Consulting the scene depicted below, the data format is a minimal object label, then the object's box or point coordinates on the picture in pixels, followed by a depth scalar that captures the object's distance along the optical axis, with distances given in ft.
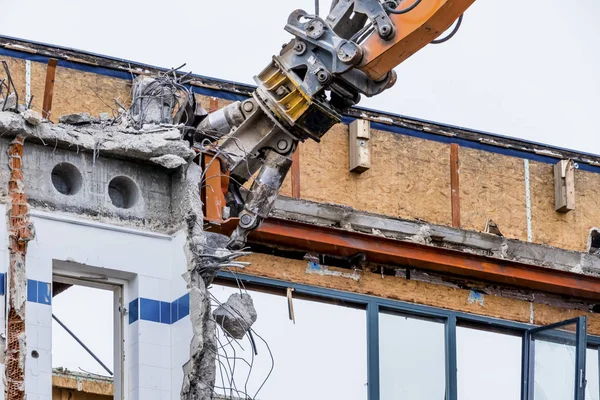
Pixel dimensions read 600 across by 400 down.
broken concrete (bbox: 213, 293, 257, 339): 70.33
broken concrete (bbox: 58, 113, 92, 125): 67.62
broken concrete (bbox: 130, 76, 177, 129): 69.92
